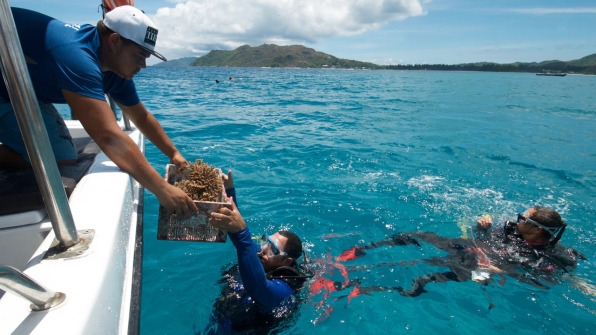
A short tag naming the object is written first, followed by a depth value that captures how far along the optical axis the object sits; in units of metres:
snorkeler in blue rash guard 2.82
